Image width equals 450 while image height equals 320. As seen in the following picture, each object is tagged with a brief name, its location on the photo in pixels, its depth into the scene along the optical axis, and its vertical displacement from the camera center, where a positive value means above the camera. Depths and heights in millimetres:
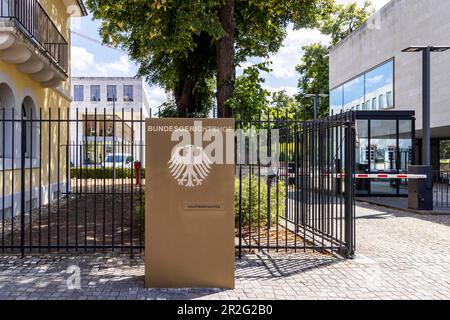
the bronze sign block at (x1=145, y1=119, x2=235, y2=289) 5070 -610
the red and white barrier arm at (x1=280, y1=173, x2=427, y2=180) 12094 -564
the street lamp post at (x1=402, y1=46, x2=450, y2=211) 12078 -230
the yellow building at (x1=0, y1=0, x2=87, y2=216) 9578 +2447
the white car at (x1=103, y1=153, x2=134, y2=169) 30234 -7
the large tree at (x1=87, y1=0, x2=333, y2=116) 9453 +3543
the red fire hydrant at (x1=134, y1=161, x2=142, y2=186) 19425 -310
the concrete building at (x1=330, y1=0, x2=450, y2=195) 20016 +5597
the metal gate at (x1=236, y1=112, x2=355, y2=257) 6801 -397
